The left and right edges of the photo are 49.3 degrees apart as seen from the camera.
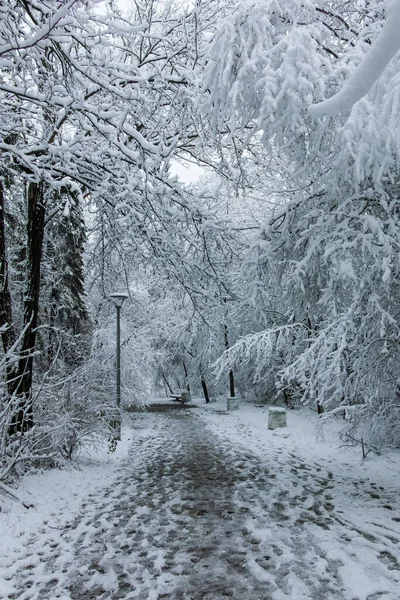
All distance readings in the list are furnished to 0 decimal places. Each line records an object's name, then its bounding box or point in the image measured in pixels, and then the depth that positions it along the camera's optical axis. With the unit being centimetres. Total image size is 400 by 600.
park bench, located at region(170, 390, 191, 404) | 3188
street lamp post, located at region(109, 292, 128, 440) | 1069
